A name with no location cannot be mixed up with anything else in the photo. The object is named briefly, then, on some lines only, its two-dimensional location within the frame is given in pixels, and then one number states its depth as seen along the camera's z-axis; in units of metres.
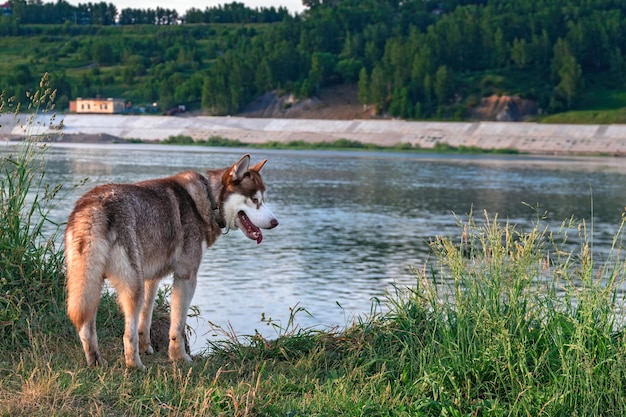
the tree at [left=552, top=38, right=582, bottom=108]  121.75
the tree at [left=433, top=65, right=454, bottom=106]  124.56
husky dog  7.87
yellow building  126.38
